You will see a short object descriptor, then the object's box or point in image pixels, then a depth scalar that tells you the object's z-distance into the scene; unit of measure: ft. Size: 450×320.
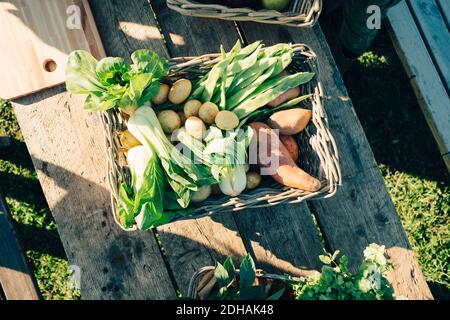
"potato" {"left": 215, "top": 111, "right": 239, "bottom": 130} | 4.79
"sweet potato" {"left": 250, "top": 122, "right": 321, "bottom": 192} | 4.82
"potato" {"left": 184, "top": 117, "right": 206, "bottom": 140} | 4.77
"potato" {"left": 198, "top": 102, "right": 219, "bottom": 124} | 4.87
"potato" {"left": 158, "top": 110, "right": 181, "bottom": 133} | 4.90
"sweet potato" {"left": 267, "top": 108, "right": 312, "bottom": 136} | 5.00
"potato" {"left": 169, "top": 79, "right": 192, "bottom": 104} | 4.93
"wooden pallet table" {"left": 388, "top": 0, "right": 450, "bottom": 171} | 6.84
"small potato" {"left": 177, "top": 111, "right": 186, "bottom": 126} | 5.04
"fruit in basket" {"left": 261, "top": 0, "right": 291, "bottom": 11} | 5.19
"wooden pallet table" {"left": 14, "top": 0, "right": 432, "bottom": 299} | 5.54
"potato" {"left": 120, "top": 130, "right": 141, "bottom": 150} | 4.91
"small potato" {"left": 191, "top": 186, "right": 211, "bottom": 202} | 4.91
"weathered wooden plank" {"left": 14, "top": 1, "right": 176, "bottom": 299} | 5.53
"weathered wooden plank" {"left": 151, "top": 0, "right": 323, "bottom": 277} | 5.59
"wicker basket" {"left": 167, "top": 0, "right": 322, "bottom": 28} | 5.04
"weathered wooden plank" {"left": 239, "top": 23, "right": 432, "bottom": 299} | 5.54
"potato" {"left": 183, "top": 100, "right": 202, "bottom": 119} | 4.93
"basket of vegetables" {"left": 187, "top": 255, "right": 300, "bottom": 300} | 4.68
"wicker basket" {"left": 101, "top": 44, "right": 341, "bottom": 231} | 4.79
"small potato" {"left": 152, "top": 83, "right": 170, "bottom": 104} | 4.97
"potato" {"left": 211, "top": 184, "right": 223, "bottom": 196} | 5.08
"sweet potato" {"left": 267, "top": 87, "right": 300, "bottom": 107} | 5.15
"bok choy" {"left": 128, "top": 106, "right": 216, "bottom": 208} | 4.67
